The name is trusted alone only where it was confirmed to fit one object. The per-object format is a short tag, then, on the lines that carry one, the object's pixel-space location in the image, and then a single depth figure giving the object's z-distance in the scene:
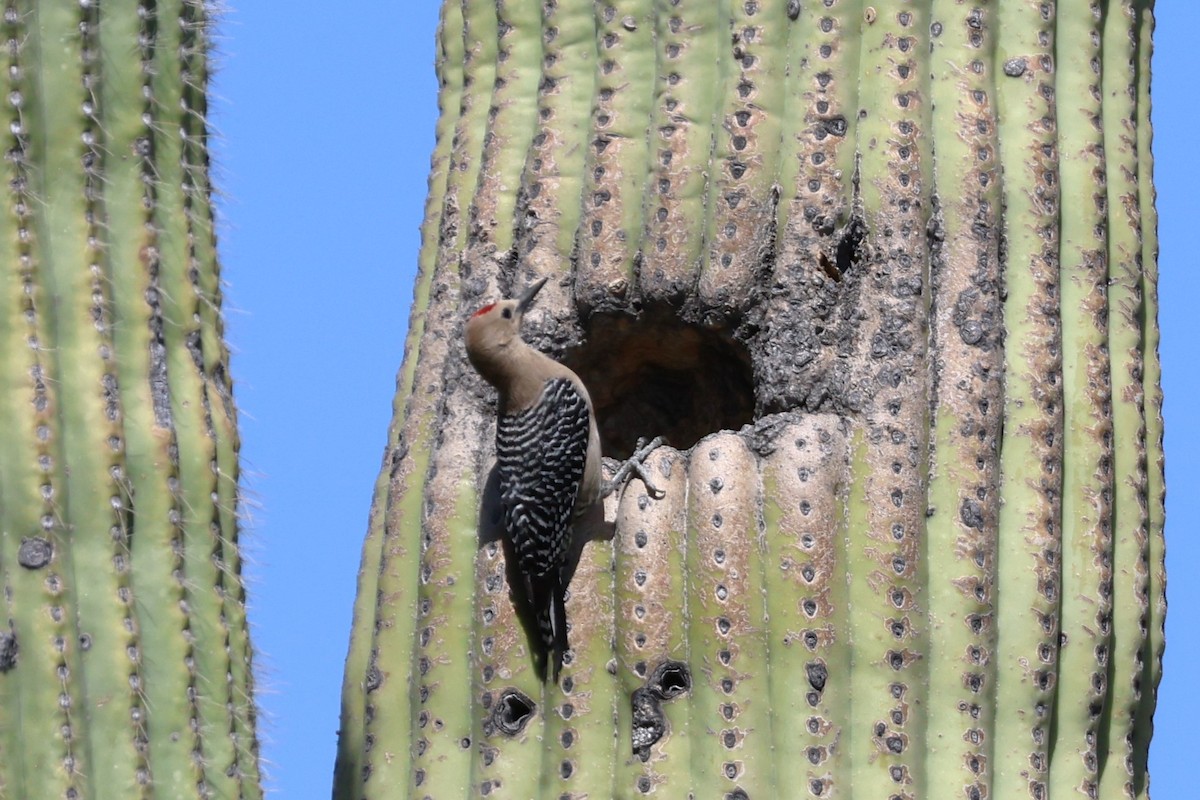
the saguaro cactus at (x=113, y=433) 7.43
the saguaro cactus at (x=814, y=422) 8.96
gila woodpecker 9.39
